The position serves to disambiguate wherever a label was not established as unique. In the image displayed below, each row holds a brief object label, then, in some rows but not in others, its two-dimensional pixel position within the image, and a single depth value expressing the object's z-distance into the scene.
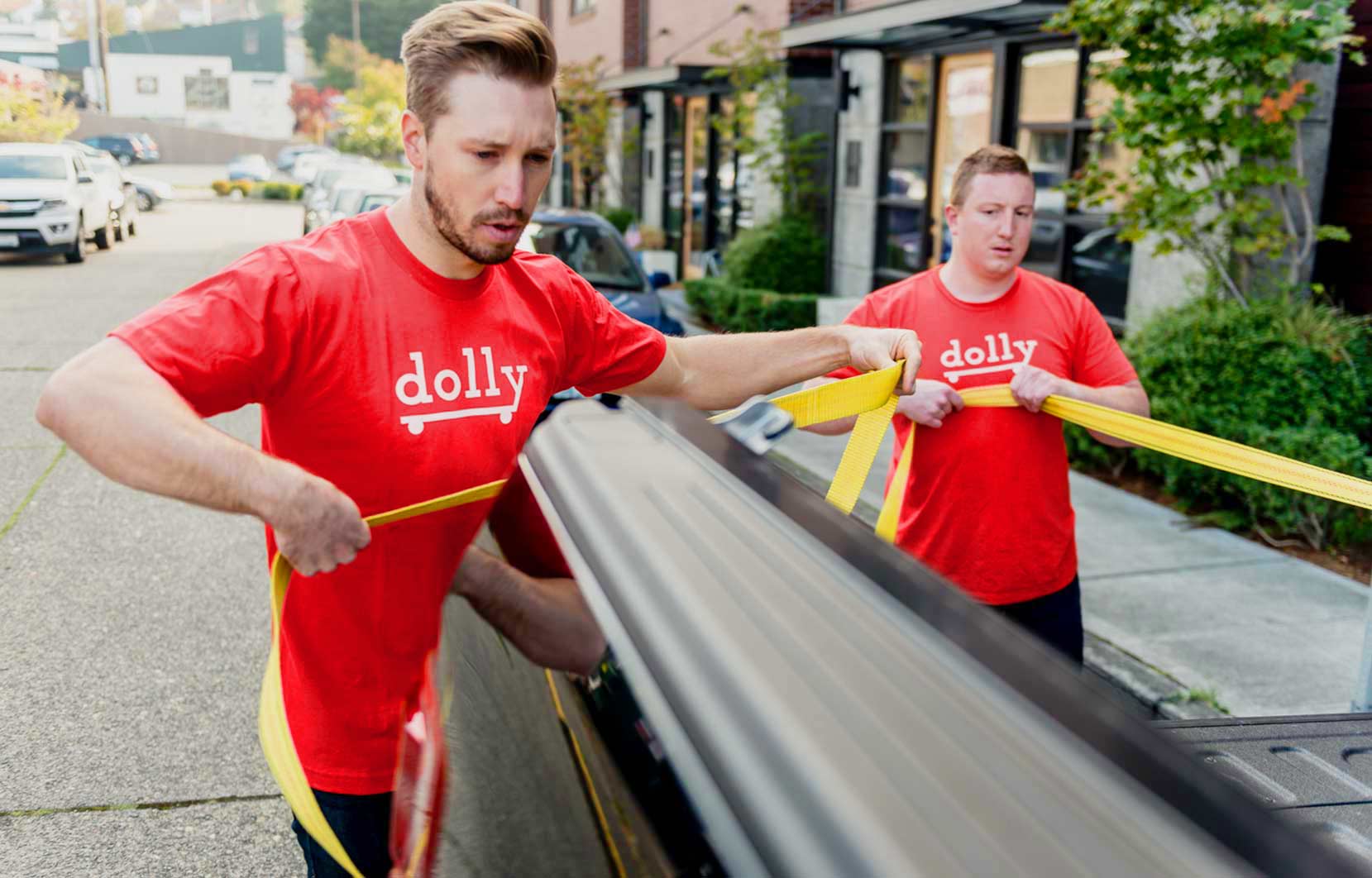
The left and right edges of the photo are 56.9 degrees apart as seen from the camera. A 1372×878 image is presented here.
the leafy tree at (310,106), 98.69
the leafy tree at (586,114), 24.56
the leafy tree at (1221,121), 7.42
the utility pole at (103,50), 57.59
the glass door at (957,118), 12.31
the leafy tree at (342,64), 94.00
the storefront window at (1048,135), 10.81
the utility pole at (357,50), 77.09
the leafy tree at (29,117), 37.19
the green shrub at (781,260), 15.27
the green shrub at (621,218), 23.16
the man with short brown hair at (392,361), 2.06
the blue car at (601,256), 11.02
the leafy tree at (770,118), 15.88
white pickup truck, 21.39
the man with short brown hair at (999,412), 3.71
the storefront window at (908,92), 13.50
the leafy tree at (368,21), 99.62
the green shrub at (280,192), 51.78
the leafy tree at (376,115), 63.78
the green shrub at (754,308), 14.03
